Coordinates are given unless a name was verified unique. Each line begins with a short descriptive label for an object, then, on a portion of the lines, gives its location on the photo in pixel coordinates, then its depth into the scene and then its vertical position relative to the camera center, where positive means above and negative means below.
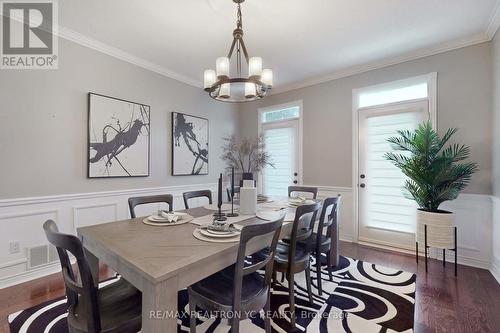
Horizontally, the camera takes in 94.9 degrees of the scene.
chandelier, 2.00 +0.78
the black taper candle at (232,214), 1.89 -0.40
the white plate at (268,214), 1.84 -0.41
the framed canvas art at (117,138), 2.84 +0.38
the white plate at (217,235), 1.37 -0.41
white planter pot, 2.54 -0.70
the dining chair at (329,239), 2.07 -0.73
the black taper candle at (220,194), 1.65 -0.21
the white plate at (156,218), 1.75 -0.41
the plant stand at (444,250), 2.56 -0.84
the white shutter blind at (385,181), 3.21 -0.21
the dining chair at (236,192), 3.24 -0.37
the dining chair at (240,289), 1.19 -0.75
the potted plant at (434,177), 2.56 -0.12
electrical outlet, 2.29 -0.82
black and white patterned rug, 1.70 -1.20
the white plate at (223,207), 2.19 -0.41
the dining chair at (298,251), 1.67 -0.74
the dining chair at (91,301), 1.02 -0.74
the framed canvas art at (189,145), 3.79 +0.37
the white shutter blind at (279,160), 4.42 +0.12
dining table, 0.97 -0.45
